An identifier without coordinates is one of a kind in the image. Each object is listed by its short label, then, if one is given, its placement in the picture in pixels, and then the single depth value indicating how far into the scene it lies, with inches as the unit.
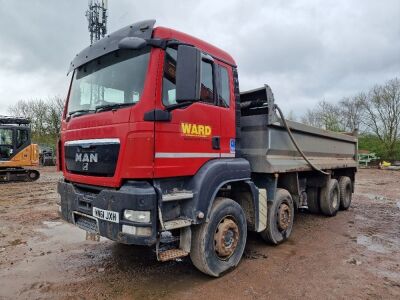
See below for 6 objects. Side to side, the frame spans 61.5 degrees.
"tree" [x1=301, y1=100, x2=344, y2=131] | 1552.7
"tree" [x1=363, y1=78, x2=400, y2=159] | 1373.0
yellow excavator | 633.6
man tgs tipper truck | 139.4
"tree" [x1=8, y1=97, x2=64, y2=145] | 1444.4
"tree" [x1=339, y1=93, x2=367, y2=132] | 1514.5
